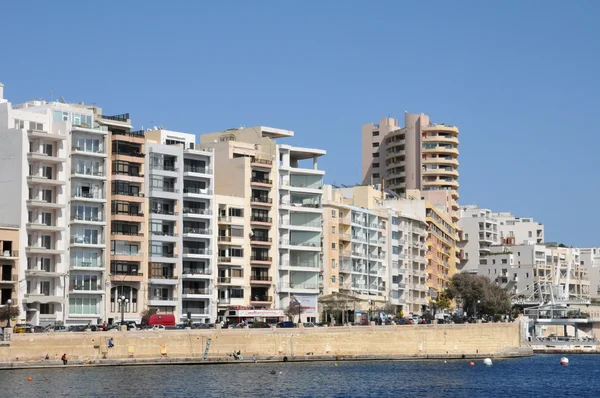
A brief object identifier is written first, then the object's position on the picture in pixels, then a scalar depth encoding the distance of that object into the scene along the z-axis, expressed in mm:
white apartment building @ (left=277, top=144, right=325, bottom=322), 157000
